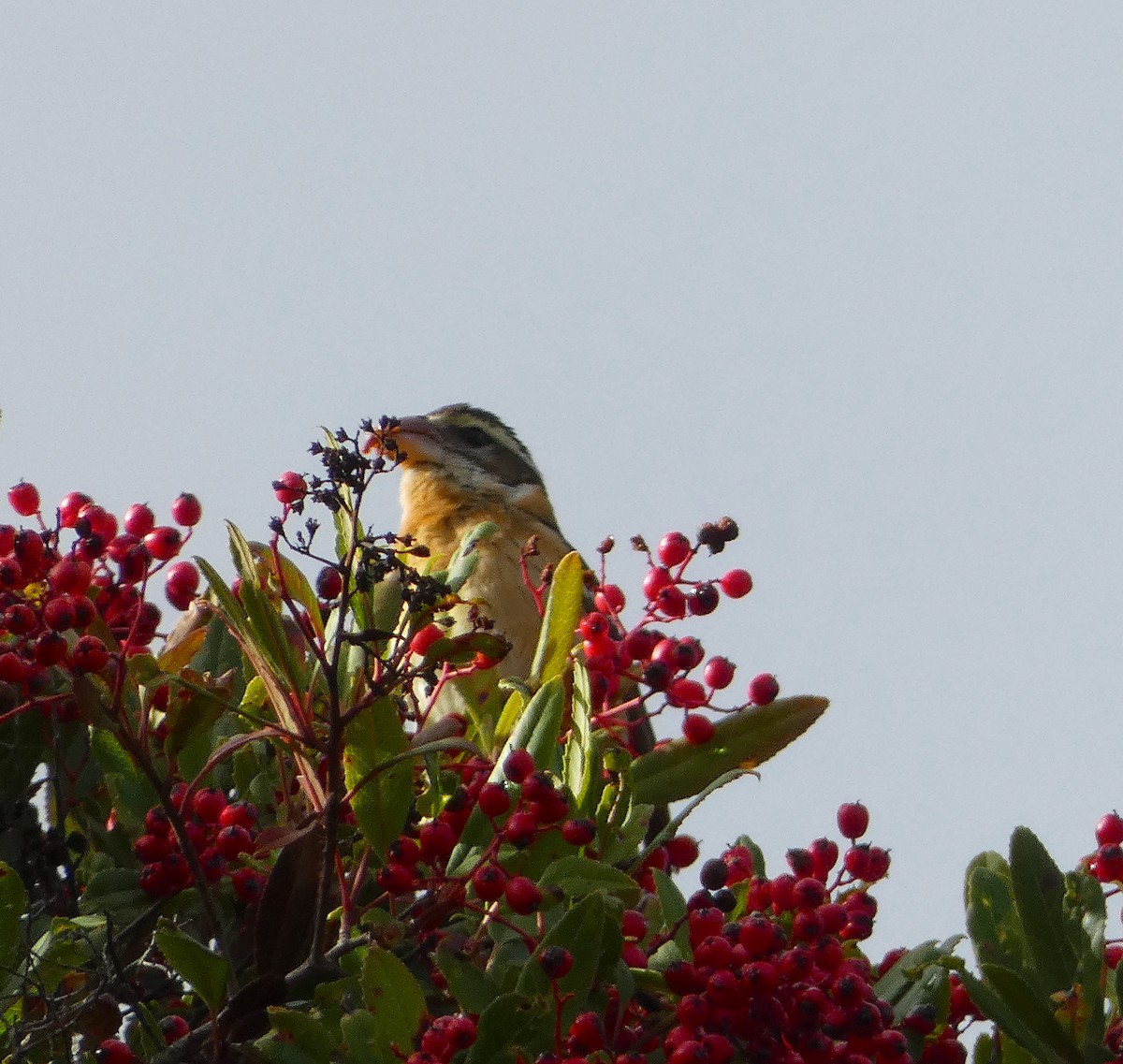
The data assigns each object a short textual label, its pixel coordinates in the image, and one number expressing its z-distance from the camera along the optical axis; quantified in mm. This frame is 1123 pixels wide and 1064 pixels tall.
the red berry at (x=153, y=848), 5410
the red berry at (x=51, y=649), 5160
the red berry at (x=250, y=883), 5570
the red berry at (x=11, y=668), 5371
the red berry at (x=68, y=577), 5434
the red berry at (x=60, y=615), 5250
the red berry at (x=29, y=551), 5504
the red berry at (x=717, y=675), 6148
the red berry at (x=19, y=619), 5312
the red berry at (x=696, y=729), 5992
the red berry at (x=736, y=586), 6562
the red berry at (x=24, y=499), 6059
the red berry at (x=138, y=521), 5996
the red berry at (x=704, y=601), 6242
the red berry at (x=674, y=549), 6254
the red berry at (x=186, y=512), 6082
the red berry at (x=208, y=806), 5562
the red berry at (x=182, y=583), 6094
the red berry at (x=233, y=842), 5344
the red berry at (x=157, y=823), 5434
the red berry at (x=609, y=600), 6461
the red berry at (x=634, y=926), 5512
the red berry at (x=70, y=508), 5894
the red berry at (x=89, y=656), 5145
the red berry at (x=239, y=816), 5467
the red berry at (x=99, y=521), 5687
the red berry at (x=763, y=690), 6062
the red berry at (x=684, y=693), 6027
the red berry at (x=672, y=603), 6234
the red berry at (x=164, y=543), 5848
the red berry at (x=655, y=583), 6277
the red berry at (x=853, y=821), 6168
